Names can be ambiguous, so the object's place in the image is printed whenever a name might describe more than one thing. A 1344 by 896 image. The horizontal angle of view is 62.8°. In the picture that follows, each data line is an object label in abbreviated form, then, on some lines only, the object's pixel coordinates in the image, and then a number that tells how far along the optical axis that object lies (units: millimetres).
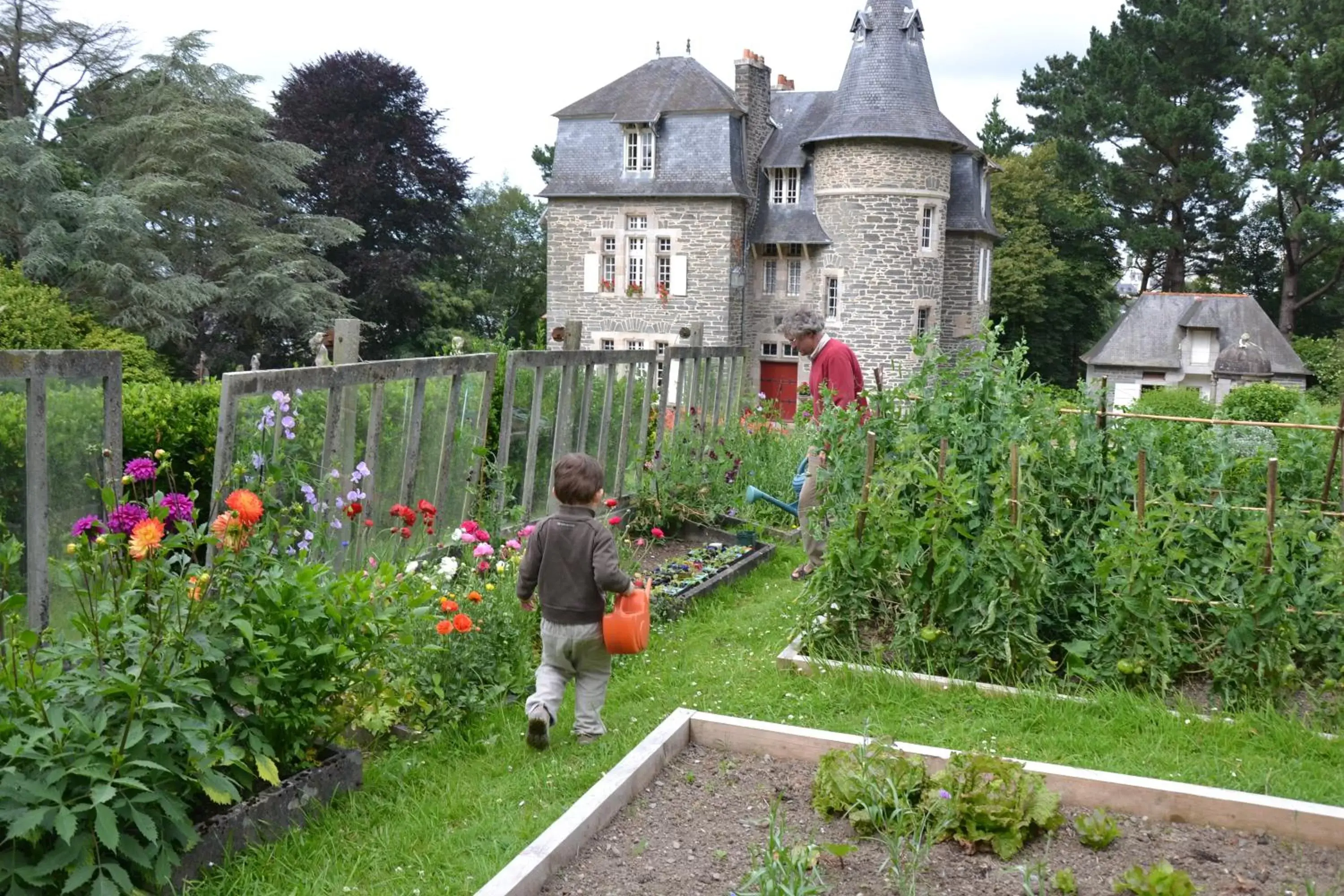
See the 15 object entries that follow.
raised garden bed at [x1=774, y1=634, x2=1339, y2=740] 4488
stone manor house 27297
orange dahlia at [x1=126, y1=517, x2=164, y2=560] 2691
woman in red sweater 6508
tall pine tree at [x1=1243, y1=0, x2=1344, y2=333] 32938
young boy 4074
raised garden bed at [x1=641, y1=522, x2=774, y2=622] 6164
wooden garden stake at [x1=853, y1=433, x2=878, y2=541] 4945
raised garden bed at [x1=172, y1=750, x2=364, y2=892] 2971
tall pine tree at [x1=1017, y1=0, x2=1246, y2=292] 34656
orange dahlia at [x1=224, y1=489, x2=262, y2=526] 3000
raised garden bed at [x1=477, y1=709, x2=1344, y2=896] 2867
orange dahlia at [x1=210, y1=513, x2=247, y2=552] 2984
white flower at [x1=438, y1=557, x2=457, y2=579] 4684
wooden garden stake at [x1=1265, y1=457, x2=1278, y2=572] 4230
